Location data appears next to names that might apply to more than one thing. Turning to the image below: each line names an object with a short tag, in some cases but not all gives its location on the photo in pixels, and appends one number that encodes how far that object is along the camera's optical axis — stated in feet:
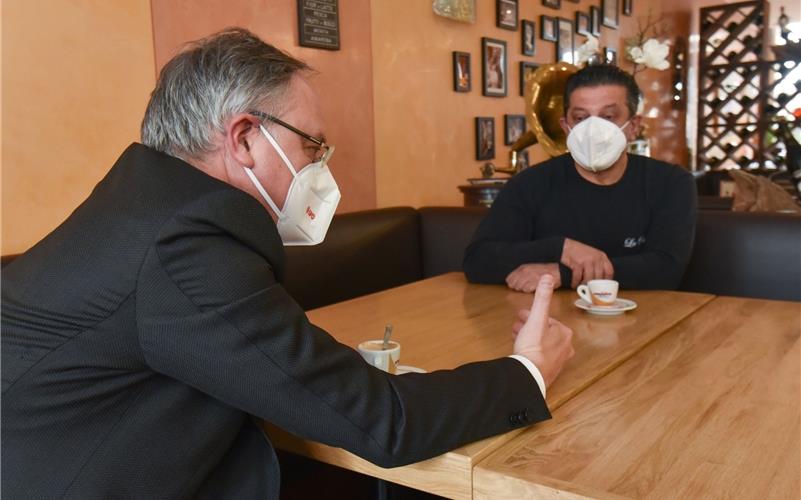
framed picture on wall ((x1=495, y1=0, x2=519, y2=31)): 12.15
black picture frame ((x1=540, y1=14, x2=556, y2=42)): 13.74
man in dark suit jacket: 2.46
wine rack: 20.70
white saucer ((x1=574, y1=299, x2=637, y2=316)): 5.02
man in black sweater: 6.05
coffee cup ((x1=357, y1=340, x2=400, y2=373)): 3.59
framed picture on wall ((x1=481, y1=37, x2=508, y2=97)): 11.88
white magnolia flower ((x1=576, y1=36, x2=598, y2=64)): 9.76
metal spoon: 3.81
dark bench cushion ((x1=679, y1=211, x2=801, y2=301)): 7.24
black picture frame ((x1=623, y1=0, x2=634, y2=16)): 17.91
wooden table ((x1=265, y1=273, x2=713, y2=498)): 2.83
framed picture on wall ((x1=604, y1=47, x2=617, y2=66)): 16.82
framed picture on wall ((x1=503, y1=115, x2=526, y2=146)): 12.67
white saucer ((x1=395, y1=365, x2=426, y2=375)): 3.63
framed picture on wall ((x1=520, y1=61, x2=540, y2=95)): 13.07
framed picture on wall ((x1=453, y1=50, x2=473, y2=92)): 11.17
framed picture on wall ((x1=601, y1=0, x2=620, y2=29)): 16.60
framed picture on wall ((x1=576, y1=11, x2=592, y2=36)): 15.33
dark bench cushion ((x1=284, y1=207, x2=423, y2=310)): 7.38
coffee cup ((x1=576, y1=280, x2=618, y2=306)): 5.07
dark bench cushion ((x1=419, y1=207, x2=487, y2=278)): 8.83
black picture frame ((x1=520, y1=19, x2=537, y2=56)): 13.07
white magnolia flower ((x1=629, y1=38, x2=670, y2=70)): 9.87
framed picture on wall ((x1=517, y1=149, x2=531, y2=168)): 12.67
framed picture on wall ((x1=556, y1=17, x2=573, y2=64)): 14.46
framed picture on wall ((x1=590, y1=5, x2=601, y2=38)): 15.97
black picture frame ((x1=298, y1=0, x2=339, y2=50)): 8.25
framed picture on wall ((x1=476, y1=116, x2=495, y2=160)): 11.86
